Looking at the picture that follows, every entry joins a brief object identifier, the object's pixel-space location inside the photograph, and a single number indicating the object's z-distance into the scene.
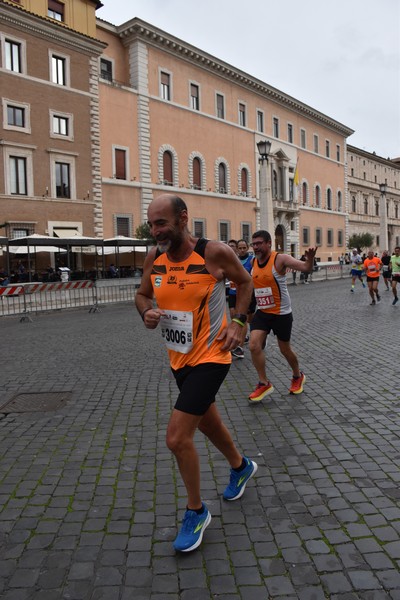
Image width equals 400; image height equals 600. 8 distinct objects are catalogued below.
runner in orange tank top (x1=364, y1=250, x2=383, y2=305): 15.64
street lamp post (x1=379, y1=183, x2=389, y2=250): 41.99
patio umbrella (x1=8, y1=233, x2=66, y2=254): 24.38
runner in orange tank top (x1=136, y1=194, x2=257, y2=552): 2.94
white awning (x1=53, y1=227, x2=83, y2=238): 29.09
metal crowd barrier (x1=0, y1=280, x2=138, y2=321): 17.12
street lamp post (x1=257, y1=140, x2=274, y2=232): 22.62
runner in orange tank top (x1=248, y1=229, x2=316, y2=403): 5.89
